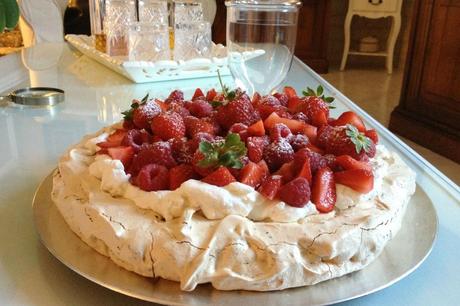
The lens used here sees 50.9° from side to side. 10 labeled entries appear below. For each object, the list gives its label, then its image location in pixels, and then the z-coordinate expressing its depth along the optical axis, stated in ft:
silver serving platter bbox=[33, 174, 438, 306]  1.79
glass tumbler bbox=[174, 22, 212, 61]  6.05
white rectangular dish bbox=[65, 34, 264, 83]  5.43
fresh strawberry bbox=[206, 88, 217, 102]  3.46
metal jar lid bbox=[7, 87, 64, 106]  4.62
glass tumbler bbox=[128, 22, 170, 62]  5.76
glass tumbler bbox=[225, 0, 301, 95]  4.33
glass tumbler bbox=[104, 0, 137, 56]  5.94
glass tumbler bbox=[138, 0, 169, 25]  6.23
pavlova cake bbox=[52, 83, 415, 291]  1.88
